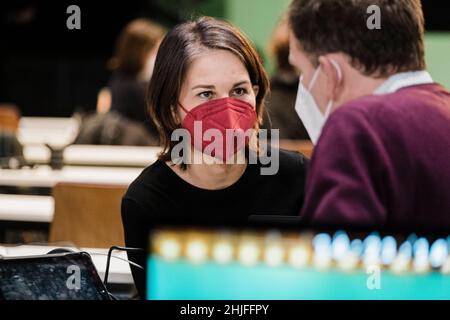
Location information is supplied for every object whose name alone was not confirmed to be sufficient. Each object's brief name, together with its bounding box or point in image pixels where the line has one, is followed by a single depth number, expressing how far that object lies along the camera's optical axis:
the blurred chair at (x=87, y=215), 5.46
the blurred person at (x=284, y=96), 7.91
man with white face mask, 2.46
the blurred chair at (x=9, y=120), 11.24
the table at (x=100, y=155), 8.08
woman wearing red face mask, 3.59
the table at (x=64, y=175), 7.05
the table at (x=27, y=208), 6.04
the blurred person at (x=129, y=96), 8.78
